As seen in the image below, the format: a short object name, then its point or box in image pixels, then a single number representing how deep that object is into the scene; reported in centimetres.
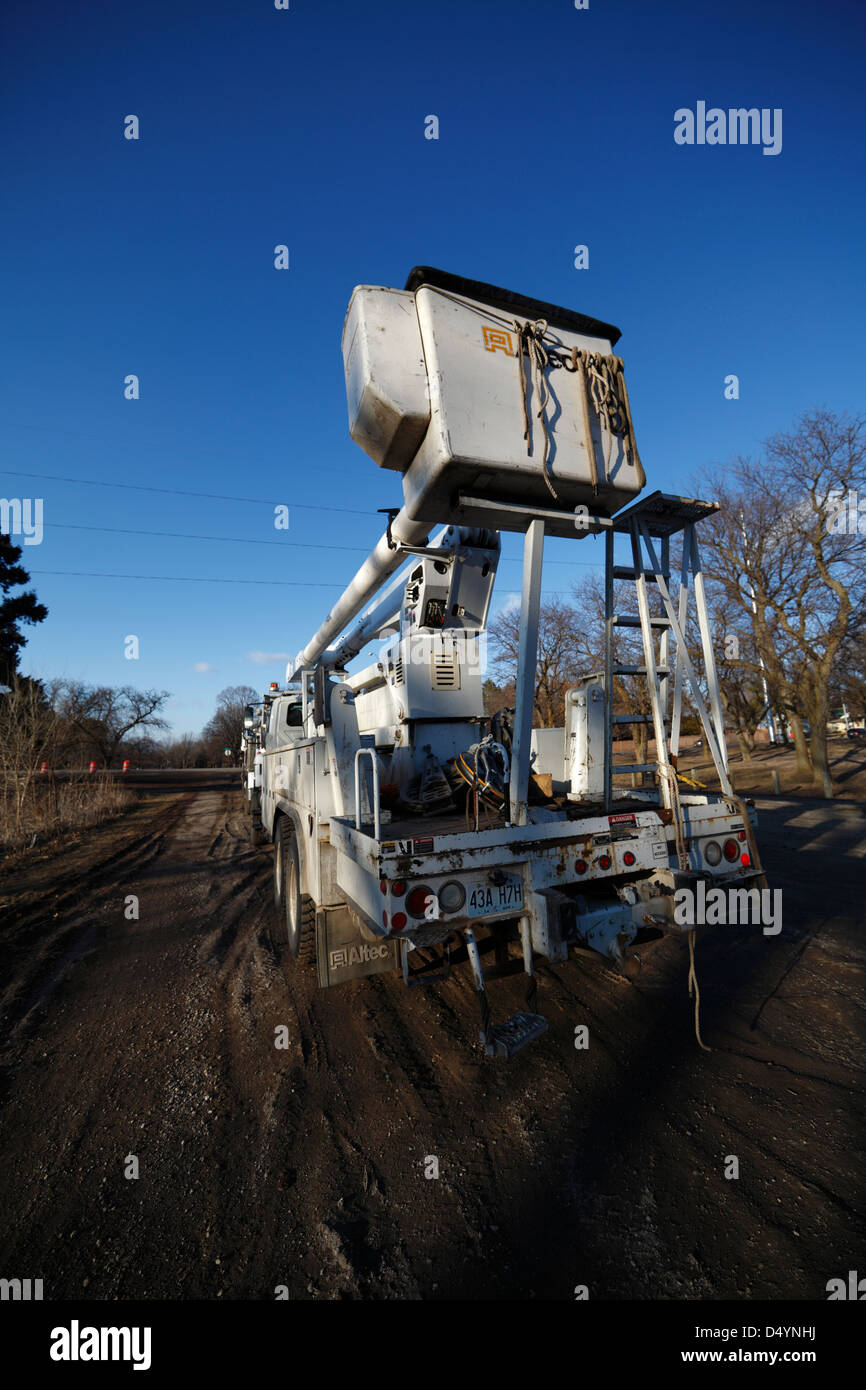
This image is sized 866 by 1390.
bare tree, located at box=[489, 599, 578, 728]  2816
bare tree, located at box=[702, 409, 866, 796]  1461
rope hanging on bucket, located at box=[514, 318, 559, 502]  326
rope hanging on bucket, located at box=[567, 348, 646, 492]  344
